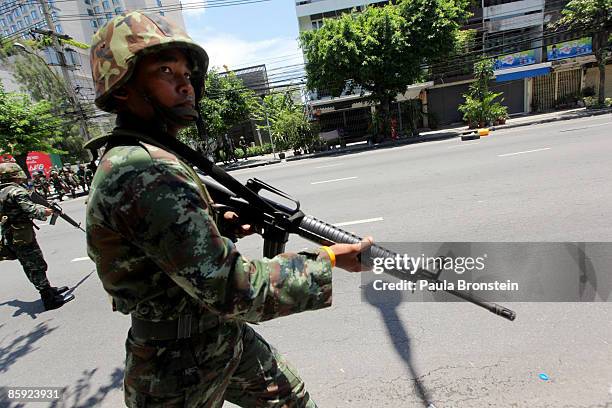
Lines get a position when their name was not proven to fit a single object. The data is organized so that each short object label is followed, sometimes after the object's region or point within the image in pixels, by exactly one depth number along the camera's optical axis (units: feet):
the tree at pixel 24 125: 43.73
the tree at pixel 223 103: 54.85
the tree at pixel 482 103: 52.06
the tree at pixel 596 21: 49.03
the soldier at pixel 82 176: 48.74
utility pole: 45.09
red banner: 55.67
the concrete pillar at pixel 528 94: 66.74
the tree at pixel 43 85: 95.71
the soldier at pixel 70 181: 47.69
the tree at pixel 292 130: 58.55
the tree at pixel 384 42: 47.14
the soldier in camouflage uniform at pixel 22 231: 11.87
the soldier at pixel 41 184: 47.52
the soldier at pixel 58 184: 44.58
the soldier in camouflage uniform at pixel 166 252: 2.94
